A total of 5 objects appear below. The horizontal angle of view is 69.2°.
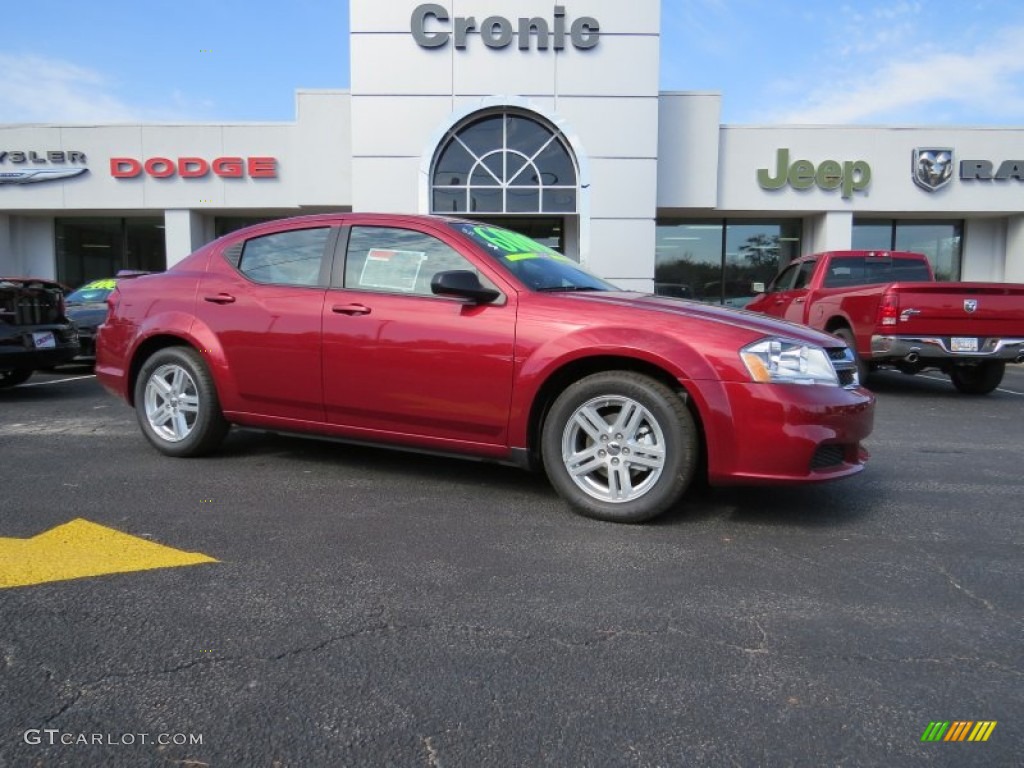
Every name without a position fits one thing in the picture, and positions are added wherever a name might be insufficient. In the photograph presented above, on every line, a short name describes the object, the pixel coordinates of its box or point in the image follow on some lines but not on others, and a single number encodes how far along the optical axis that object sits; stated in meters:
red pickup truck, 8.10
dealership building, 16.47
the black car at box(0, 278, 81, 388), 7.76
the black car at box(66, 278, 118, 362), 10.99
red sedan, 3.57
